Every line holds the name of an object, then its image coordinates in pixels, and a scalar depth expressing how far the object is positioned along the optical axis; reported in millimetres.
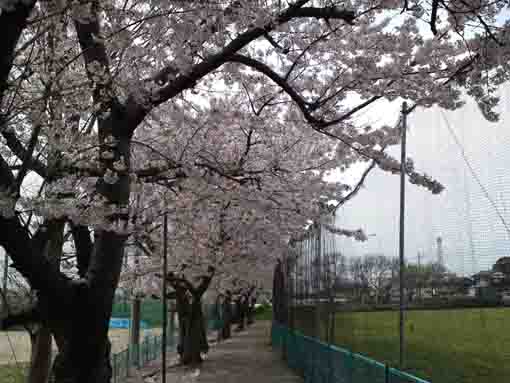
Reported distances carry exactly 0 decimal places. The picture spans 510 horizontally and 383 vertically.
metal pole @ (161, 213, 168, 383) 8906
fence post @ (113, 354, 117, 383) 14589
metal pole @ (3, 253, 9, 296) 6862
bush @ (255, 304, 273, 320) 92875
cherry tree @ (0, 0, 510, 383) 5508
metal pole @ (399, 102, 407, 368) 6344
